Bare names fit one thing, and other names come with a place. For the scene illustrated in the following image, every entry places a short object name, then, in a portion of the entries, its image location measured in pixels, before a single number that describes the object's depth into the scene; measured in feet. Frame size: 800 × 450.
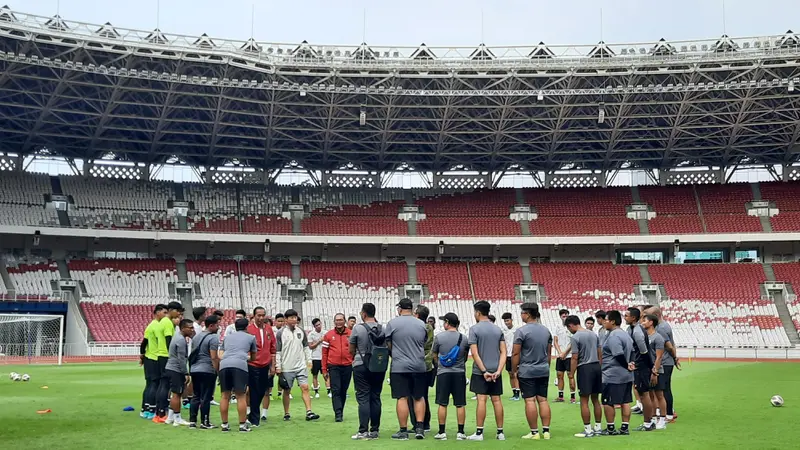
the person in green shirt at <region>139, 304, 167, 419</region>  53.06
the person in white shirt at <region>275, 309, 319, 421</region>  53.98
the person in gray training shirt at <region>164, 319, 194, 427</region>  49.06
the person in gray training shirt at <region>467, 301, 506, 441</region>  43.68
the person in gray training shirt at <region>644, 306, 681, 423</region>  50.29
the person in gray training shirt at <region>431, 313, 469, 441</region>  44.16
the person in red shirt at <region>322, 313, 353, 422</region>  50.83
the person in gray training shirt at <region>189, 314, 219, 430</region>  47.47
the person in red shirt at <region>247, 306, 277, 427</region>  49.14
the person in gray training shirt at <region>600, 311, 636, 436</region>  46.19
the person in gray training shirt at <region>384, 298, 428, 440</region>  44.14
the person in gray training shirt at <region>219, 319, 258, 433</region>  46.42
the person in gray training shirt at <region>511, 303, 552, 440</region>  43.68
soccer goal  133.28
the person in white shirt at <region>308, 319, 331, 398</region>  70.79
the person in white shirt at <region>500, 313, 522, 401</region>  66.44
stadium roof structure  137.08
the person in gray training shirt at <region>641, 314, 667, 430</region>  48.37
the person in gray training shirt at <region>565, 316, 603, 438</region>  45.78
